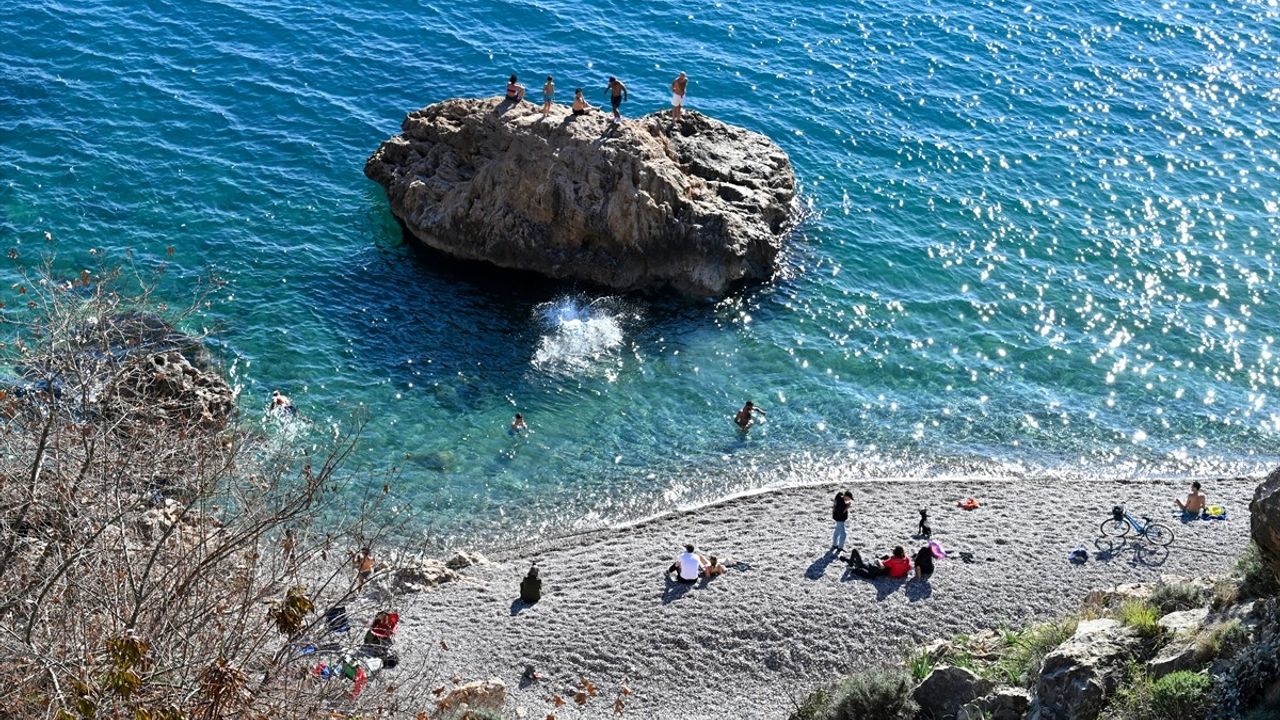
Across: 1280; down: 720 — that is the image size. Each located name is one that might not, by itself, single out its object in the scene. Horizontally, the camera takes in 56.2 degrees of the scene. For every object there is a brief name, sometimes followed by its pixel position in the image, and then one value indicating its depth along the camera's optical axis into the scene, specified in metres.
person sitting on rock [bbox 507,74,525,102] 40.50
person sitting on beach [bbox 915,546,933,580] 27.28
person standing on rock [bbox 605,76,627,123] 39.69
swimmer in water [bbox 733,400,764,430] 33.88
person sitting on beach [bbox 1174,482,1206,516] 30.77
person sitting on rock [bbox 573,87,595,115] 39.75
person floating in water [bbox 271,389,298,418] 32.62
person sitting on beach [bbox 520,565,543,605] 27.19
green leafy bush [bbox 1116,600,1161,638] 19.09
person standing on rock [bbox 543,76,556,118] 39.22
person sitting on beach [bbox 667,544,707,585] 27.67
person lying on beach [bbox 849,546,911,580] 27.47
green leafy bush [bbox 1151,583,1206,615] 20.88
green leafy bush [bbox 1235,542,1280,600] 18.88
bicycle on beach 29.50
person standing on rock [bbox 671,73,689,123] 41.50
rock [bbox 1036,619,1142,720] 18.09
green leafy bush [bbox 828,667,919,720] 20.98
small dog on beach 29.45
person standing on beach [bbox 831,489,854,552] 29.00
